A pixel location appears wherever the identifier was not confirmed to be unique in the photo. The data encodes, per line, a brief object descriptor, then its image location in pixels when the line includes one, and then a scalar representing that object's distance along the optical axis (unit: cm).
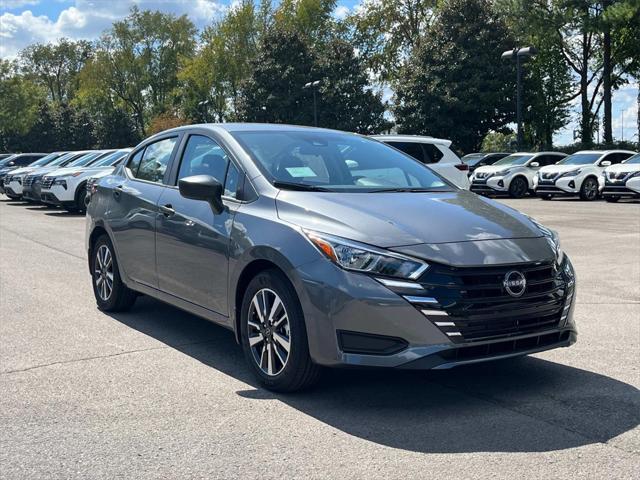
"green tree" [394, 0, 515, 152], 3894
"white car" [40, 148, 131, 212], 1892
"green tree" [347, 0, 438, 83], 5275
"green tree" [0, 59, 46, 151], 6103
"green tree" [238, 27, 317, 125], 5050
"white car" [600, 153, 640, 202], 2220
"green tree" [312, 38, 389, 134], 4919
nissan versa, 402
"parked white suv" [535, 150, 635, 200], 2484
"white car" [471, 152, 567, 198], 2711
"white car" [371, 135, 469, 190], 1582
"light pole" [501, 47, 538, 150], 2756
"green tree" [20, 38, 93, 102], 9188
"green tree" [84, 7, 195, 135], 7369
